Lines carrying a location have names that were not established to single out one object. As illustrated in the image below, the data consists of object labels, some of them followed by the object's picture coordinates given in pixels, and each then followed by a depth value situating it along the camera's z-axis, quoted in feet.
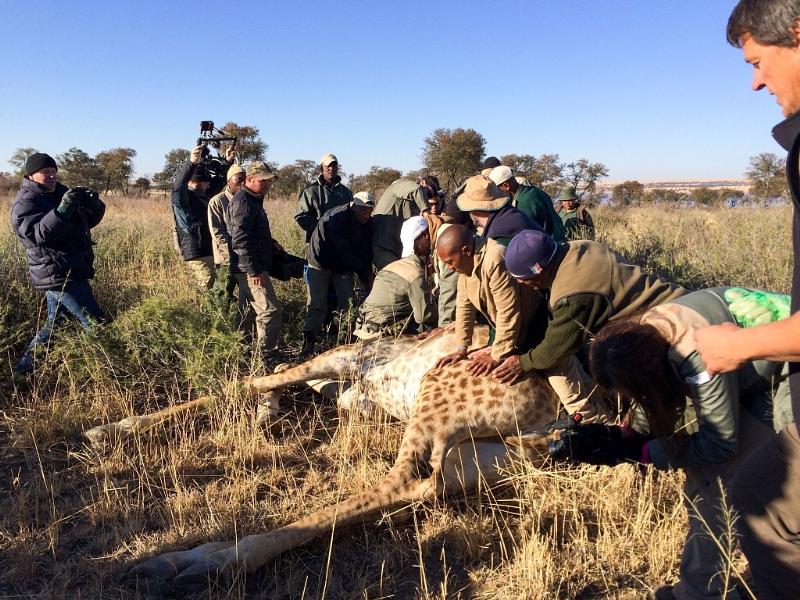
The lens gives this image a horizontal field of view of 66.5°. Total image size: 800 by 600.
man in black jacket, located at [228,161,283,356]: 18.92
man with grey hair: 5.53
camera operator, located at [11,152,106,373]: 16.99
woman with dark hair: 6.72
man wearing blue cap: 10.17
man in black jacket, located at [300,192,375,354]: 20.68
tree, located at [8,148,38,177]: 114.83
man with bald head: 12.35
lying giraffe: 9.48
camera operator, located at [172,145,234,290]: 22.54
